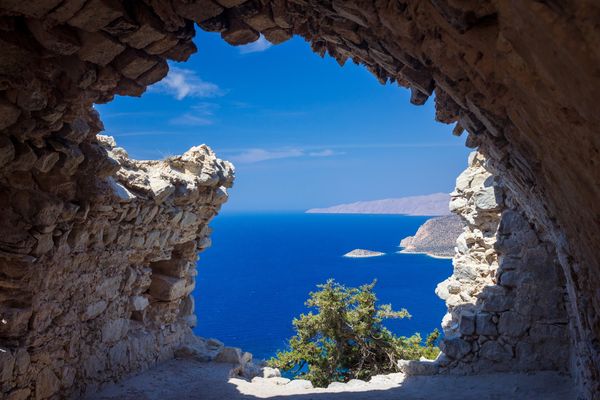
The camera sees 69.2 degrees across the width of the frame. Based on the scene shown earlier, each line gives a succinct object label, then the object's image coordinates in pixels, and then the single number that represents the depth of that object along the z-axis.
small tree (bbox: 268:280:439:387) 13.74
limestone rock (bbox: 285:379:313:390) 8.10
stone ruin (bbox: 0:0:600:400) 2.68
